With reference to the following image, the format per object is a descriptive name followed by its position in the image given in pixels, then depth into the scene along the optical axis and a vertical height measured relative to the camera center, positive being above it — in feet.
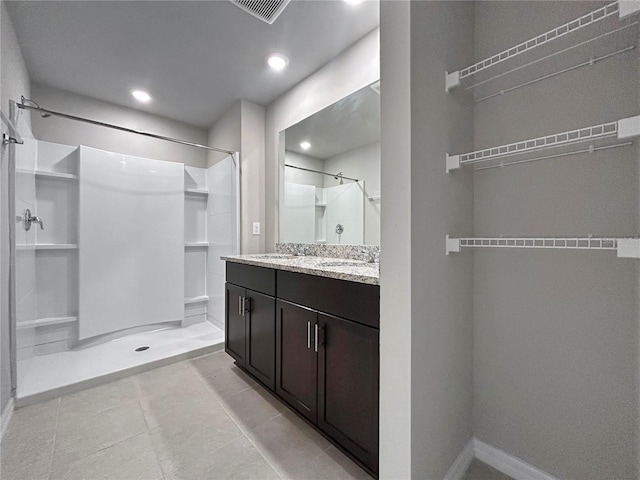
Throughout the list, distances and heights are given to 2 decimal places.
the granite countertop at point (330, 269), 3.56 -0.48
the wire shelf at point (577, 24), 2.32 +2.04
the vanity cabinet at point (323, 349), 3.59 -1.76
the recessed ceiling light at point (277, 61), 6.65 +4.45
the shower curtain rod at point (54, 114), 5.86 +2.90
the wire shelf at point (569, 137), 2.34 +1.01
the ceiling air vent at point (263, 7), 4.99 +4.33
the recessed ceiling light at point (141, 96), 8.34 +4.45
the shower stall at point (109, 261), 6.48 -0.70
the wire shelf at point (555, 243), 2.34 -0.04
